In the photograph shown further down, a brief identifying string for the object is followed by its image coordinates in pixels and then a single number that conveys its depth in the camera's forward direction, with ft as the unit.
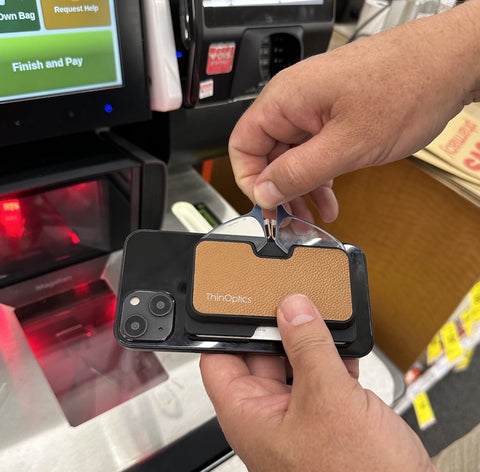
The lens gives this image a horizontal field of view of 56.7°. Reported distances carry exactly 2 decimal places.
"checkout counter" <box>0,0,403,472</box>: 1.78
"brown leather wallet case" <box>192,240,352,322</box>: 1.62
